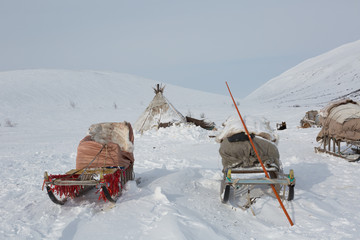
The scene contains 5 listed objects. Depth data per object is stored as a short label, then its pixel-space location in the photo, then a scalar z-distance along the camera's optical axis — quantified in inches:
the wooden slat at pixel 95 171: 235.5
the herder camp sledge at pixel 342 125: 367.6
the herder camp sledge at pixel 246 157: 236.8
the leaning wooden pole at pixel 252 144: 191.9
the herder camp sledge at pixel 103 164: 212.7
